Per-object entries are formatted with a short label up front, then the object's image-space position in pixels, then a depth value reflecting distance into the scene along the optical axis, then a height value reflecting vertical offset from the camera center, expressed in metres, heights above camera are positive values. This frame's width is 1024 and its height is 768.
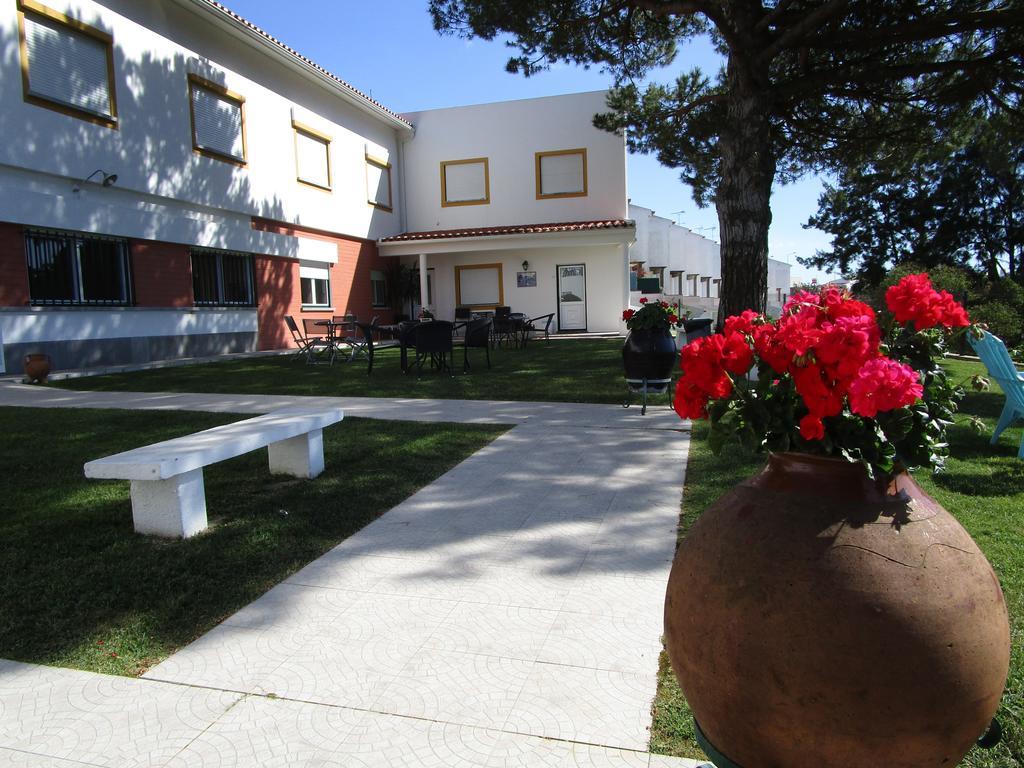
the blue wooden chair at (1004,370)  4.98 -0.42
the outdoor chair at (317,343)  12.96 -0.32
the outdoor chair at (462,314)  19.77 +0.26
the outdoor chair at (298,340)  13.24 -0.27
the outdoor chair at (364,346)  10.95 -0.41
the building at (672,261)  37.35 +3.75
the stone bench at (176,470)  3.27 -0.67
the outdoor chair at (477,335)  10.73 -0.19
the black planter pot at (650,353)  6.67 -0.33
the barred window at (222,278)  14.34 +1.07
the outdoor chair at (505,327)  15.43 -0.11
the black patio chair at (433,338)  9.87 -0.20
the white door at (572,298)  20.72 +0.69
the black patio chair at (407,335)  9.95 -0.15
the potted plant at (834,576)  1.32 -0.53
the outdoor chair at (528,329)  15.94 -0.17
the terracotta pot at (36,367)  10.02 -0.51
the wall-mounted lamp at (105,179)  11.32 +2.53
